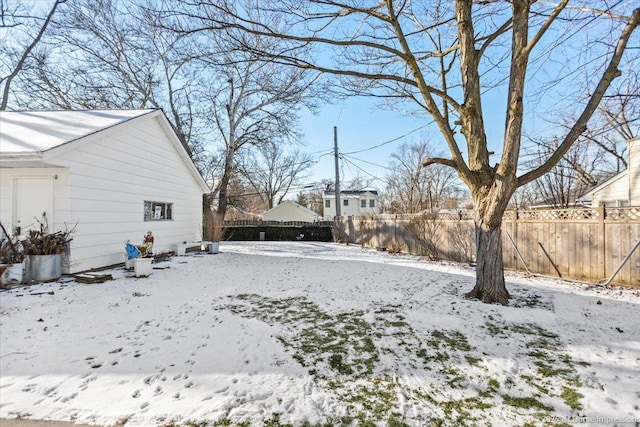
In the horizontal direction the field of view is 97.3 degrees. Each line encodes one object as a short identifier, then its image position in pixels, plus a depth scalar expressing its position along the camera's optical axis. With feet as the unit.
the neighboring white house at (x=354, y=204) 116.57
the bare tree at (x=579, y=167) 49.23
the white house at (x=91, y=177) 19.80
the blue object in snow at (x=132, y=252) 23.54
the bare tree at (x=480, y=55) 13.96
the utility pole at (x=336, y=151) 56.95
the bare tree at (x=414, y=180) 82.48
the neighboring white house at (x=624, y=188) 29.63
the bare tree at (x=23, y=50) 40.47
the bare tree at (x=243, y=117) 53.21
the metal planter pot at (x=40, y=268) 18.13
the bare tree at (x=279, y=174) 111.14
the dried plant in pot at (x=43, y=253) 18.16
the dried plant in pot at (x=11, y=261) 17.20
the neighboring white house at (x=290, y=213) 109.19
